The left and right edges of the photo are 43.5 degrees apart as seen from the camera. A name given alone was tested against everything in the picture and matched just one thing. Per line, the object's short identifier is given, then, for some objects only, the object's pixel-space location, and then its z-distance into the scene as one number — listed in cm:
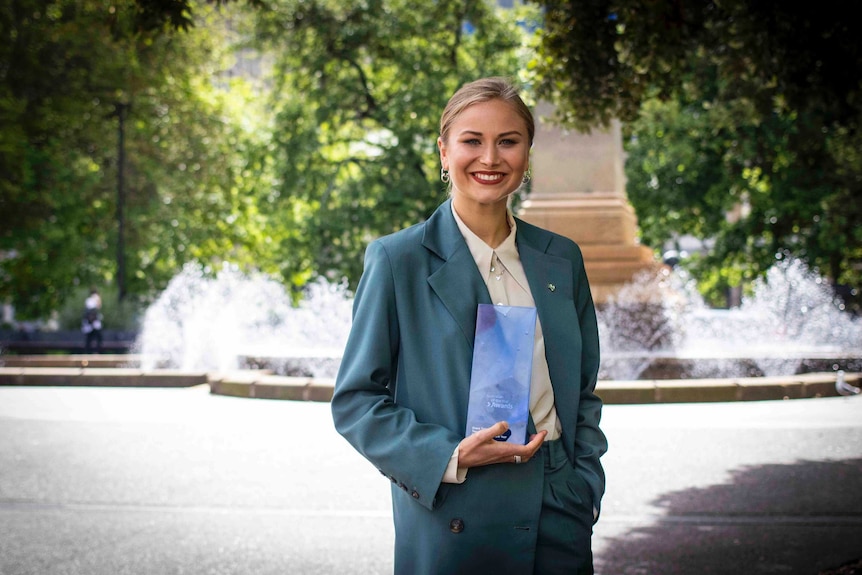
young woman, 246
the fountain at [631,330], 1566
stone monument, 1588
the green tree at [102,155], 3072
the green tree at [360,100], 2642
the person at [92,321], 2856
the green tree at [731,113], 752
